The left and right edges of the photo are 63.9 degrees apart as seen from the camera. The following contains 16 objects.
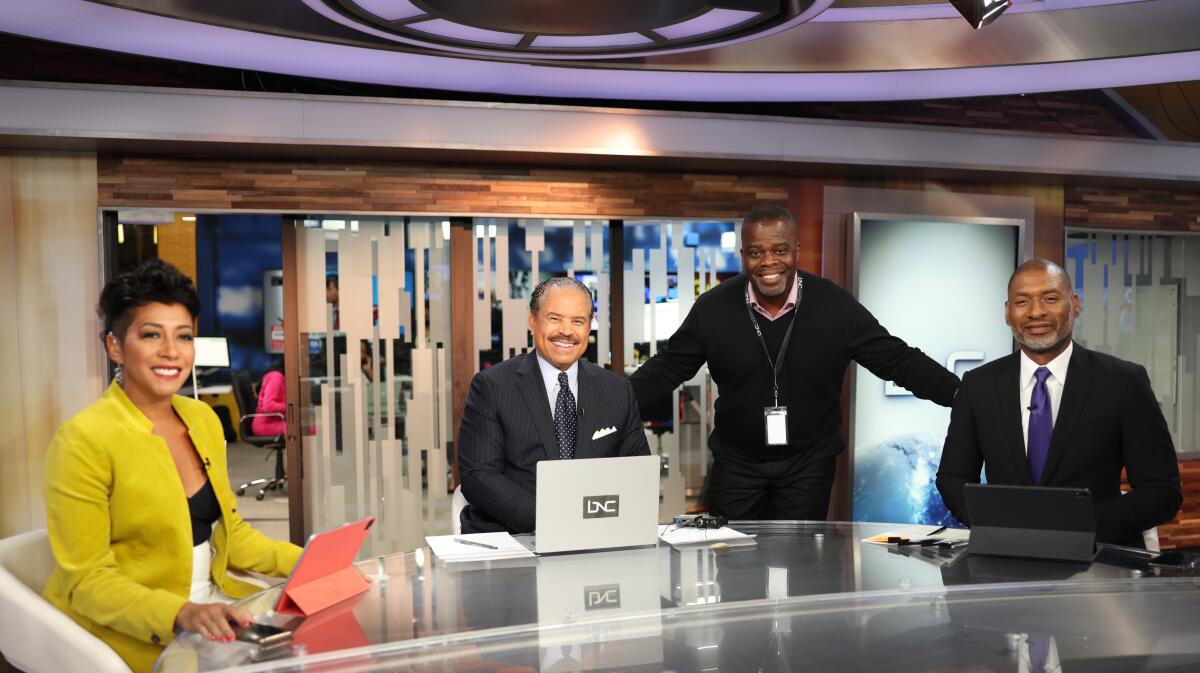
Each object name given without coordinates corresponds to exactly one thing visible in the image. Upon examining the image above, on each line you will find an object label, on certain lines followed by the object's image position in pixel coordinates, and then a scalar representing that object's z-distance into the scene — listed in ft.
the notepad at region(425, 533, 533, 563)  7.64
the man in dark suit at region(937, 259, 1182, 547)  8.87
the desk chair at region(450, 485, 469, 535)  9.86
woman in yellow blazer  6.52
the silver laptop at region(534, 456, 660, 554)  7.53
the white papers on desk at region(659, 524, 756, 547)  8.18
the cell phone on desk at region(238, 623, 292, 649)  5.59
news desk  5.47
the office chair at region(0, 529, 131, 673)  6.08
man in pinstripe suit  9.49
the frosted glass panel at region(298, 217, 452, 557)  17.51
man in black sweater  11.51
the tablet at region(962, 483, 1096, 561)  7.32
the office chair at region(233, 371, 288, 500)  24.79
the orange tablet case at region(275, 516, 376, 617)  6.19
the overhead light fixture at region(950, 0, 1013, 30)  8.84
